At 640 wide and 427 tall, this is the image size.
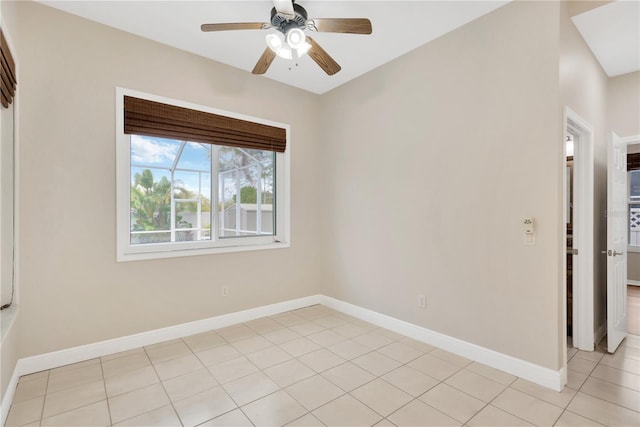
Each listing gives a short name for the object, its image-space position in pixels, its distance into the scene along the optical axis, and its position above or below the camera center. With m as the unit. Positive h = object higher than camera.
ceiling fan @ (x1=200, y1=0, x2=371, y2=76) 2.05 +1.29
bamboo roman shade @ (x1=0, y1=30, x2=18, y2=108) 1.82 +0.88
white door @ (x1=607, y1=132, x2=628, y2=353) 2.75 -0.28
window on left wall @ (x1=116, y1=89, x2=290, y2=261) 2.84 +0.36
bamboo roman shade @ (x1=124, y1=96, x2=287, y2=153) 2.83 +0.90
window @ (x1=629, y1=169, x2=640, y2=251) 5.60 +0.10
